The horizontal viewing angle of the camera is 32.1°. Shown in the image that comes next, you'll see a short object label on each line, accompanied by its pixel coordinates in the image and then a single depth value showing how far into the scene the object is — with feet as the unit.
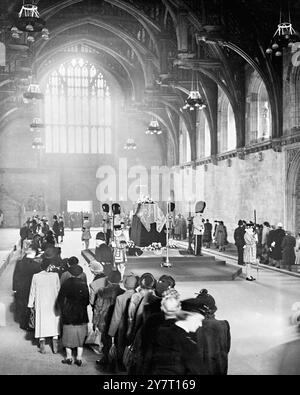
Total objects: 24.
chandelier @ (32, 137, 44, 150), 95.14
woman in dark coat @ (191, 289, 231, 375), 16.72
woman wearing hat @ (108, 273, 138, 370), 21.21
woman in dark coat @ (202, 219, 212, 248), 77.87
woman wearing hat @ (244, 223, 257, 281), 46.71
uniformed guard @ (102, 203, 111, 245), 57.93
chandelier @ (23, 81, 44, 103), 55.62
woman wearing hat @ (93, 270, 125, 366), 22.56
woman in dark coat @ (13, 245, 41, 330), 28.84
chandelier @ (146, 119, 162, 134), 86.43
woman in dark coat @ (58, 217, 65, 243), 79.41
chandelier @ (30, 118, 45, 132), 81.10
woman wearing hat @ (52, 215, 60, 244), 76.69
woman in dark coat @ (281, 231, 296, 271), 51.06
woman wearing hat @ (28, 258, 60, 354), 24.71
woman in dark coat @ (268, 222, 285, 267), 53.67
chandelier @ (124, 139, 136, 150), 100.89
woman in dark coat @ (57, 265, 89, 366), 22.76
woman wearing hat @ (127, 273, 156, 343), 20.12
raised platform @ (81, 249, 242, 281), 47.44
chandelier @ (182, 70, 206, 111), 57.93
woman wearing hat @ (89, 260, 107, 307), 24.24
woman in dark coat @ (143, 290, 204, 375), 13.78
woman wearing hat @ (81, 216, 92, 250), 67.72
